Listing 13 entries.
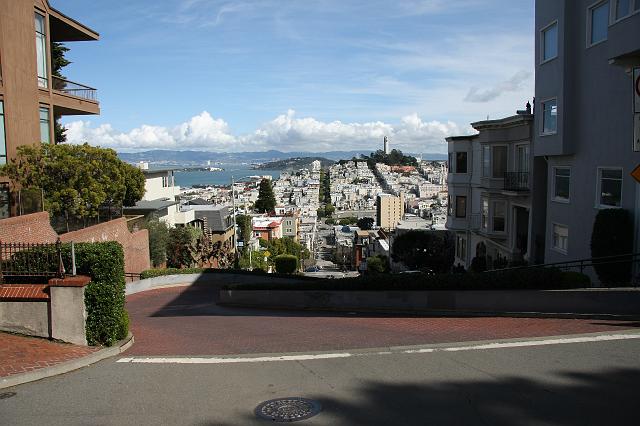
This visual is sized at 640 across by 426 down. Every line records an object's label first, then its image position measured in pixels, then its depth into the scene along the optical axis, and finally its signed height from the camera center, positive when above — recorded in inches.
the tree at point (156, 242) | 1350.9 -161.5
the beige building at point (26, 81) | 832.3 +157.5
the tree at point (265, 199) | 5708.7 -247.1
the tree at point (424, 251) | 1520.7 -217.5
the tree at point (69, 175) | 837.2 +3.9
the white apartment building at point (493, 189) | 994.7 -31.8
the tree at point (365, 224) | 6391.2 -584.4
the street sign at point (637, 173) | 339.6 -0.8
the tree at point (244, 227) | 2938.0 -279.9
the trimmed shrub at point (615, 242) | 606.2 -76.6
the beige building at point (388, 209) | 7534.5 -480.9
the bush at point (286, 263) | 1584.6 -252.1
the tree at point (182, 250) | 1471.8 -196.3
